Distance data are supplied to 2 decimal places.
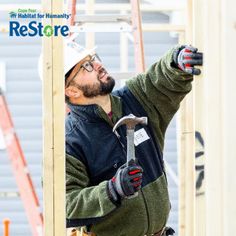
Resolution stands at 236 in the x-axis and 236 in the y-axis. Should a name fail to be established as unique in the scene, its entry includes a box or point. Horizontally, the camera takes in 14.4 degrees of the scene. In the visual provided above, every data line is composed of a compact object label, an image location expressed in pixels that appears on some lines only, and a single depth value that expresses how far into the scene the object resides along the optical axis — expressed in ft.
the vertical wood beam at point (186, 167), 21.62
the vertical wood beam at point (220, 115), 8.24
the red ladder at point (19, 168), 19.44
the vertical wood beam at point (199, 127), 8.98
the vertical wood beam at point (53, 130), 10.48
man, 14.19
